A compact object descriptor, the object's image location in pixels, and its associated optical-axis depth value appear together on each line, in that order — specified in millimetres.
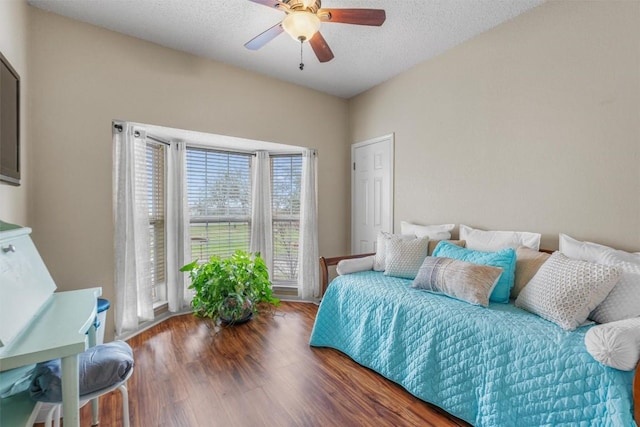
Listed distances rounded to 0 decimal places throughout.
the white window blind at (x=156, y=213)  2938
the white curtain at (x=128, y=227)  2436
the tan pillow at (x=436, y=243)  2404
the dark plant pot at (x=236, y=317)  2787
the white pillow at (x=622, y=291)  1372
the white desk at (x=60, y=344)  908
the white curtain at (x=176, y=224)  3080
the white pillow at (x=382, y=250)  2630
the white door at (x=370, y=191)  3318
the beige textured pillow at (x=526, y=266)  1832
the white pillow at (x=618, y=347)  1089
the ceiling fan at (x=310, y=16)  1618
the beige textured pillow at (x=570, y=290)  1401
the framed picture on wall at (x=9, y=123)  1504
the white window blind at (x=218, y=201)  3367
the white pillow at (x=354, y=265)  2572
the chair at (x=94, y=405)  1157
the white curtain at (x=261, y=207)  3654
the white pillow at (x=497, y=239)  2061
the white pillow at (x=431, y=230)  2623
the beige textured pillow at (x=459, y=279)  1757
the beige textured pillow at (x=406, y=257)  2406
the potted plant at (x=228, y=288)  2762
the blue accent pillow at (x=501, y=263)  1830
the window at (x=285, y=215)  3748
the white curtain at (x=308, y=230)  3555
